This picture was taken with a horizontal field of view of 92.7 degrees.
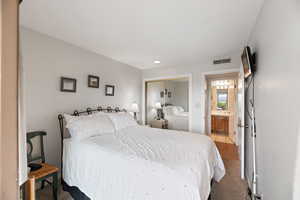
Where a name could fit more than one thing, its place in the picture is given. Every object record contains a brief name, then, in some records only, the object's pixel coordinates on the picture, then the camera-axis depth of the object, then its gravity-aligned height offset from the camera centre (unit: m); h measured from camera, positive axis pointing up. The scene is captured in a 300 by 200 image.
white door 2.35 -0.44
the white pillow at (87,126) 2.19 -0.43
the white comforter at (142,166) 1.31 -0.73
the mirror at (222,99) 6.71 +0.02
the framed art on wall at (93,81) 3.08 +0.40
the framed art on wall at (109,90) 3.50 +0.23
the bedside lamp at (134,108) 4.08 -0.25
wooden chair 1.52 -0.92
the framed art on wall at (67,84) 2.59 +0.28
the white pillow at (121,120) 2.87 -0.44
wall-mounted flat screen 1.86 +0.50
